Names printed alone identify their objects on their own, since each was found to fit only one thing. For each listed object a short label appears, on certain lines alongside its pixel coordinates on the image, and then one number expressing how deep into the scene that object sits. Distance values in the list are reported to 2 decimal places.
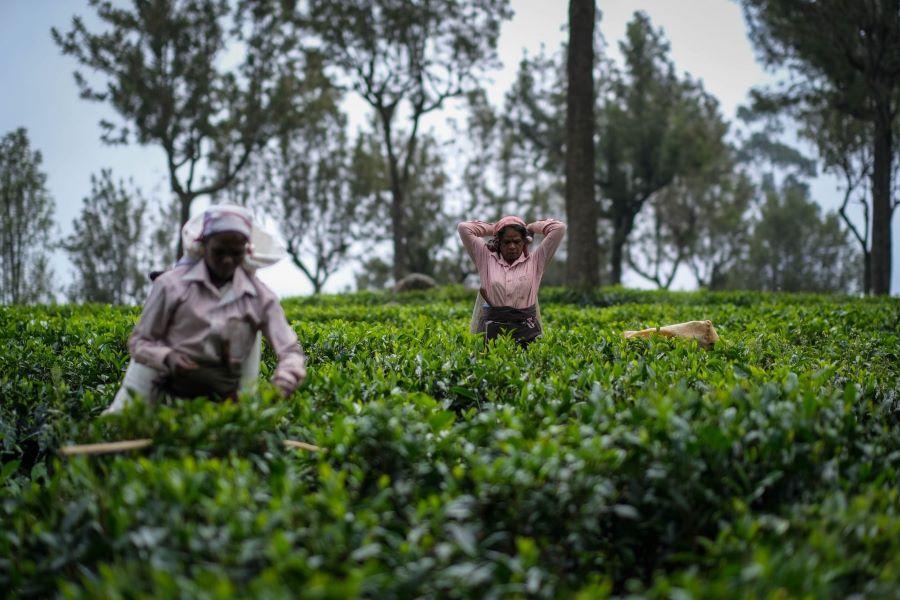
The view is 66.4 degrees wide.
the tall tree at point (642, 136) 26.94
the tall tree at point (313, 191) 34.59
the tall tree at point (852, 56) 17.31
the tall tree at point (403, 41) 21.48
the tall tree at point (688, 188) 27.00
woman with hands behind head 6.09
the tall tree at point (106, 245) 31.17
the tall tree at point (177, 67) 19.41
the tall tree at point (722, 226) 37.38
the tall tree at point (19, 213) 26.90
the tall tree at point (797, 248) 44.53
